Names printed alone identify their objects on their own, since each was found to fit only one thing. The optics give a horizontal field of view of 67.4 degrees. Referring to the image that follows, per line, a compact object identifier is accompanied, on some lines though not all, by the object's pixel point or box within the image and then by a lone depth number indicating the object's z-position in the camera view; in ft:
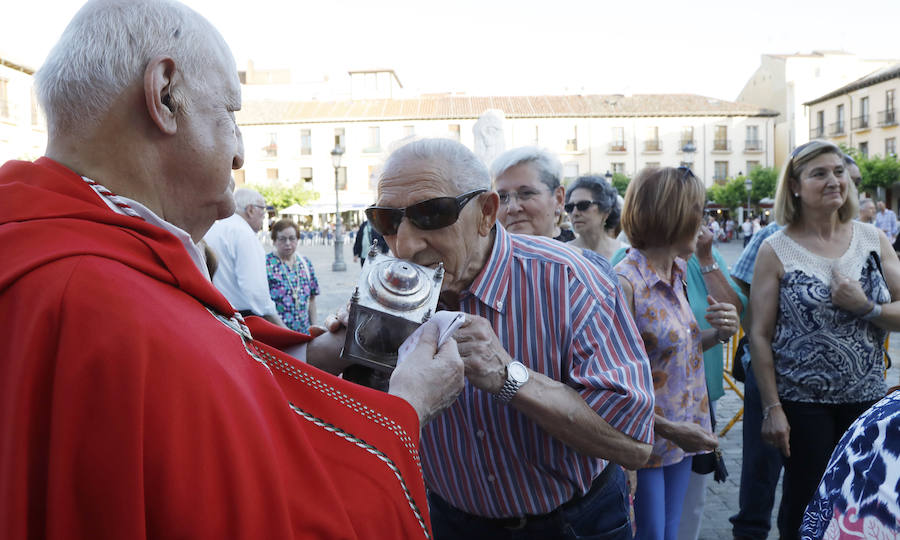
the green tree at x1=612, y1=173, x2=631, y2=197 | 153.34
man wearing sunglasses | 6.31
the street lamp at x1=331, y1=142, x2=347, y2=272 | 69.46
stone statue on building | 38.83
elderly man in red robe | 3.06
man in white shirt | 16.93
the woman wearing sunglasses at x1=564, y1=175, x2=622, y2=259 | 15.58
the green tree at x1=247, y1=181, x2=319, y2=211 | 160.97
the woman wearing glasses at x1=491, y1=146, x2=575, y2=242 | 12.50
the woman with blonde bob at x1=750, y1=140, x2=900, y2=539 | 10.55
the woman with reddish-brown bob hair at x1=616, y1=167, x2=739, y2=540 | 9.18
